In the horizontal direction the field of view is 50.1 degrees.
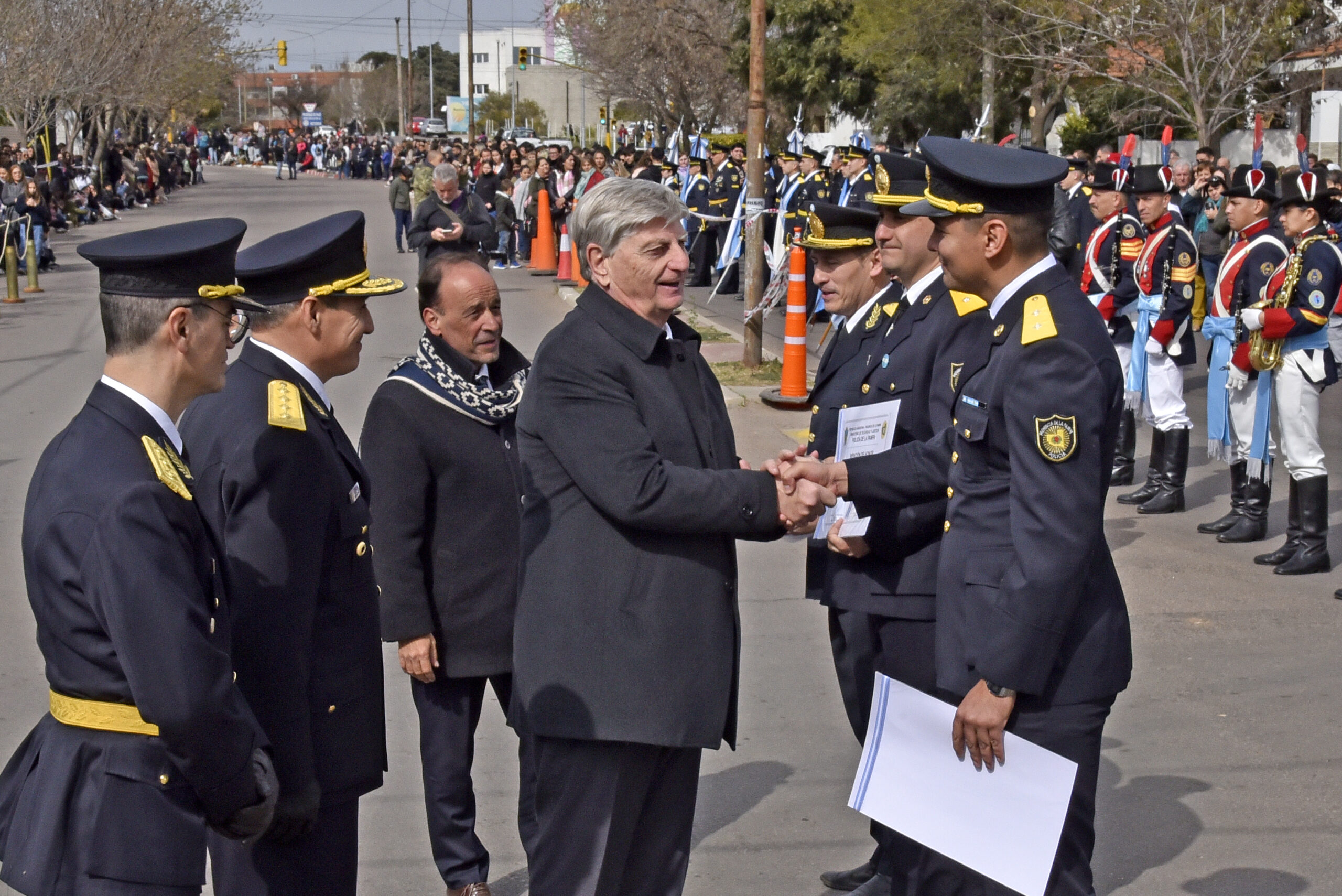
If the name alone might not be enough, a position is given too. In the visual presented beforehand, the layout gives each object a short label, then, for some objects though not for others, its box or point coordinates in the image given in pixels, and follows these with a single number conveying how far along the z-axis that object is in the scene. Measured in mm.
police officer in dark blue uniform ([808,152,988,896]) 3801
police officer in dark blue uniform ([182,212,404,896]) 2928
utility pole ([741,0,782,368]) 12852
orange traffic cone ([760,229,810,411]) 11781
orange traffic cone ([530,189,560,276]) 23953
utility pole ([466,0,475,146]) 45781
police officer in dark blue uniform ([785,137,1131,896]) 2945
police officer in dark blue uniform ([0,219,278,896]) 2432
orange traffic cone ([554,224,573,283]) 21625
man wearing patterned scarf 4059
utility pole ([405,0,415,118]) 76688
